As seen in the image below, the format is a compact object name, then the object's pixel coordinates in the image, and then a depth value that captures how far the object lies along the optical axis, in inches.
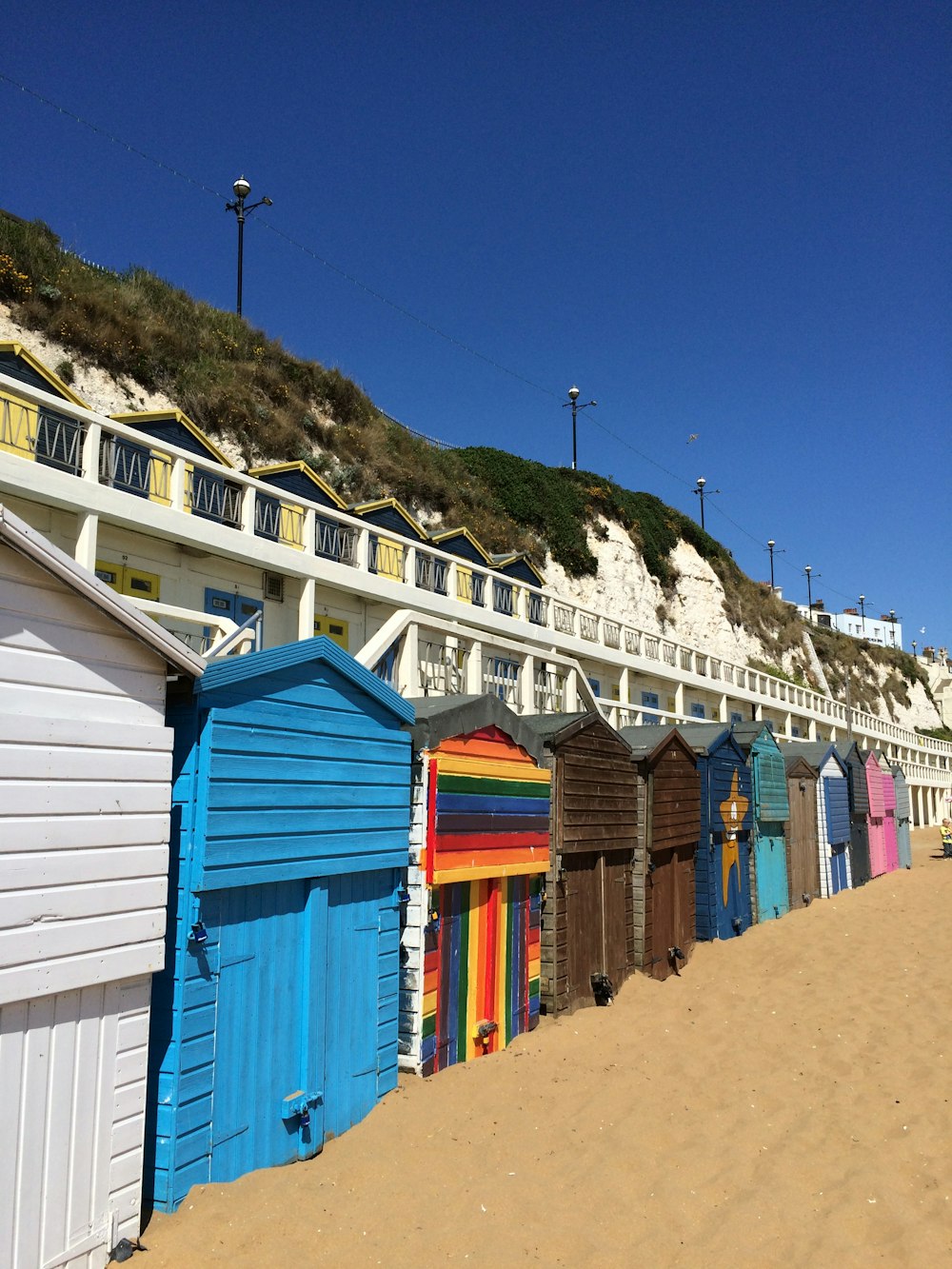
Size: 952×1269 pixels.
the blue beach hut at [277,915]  188.1
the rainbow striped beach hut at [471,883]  261.4
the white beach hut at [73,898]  151.9
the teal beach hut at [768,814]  549.0
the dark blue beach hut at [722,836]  475.5
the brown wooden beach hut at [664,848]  398.0
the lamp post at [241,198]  1059.3
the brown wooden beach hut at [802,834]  615.8
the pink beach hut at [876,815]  798.5
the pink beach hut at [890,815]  853.8
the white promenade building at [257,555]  380.2
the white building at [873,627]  4446.4
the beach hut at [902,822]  912.9
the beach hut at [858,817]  751.1
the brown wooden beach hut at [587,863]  331.3
